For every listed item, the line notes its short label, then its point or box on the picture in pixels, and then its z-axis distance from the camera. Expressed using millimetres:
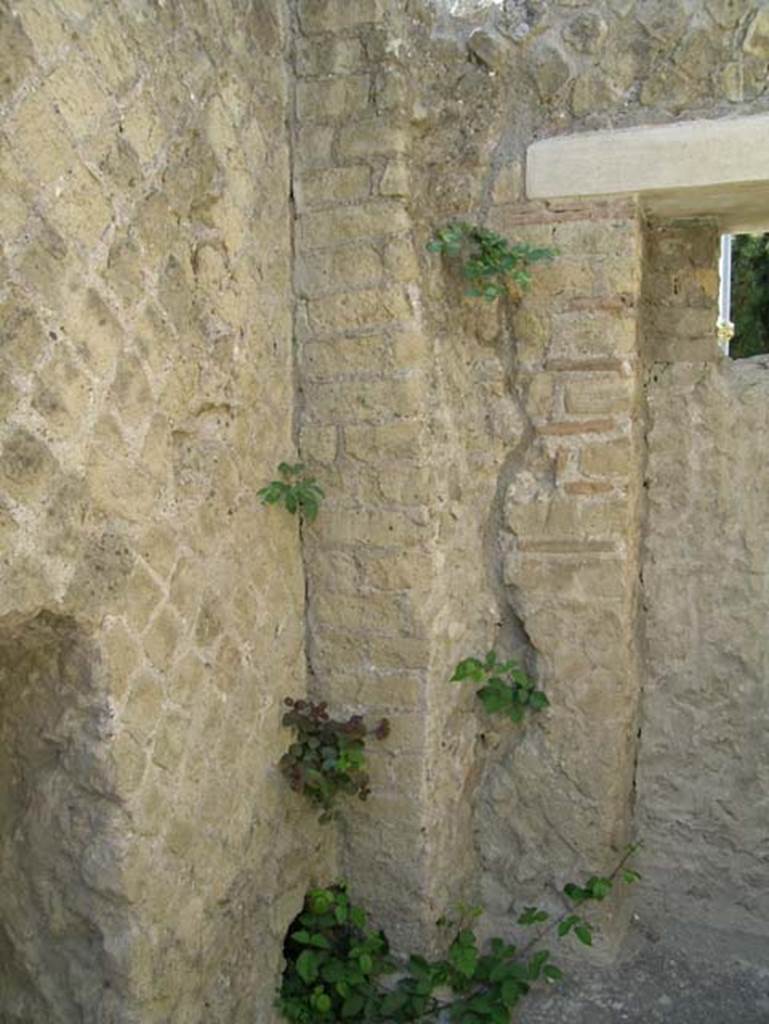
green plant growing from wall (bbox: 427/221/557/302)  2969
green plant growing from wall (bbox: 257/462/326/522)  2910
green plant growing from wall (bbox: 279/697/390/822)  3012
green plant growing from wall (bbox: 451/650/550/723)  3260
